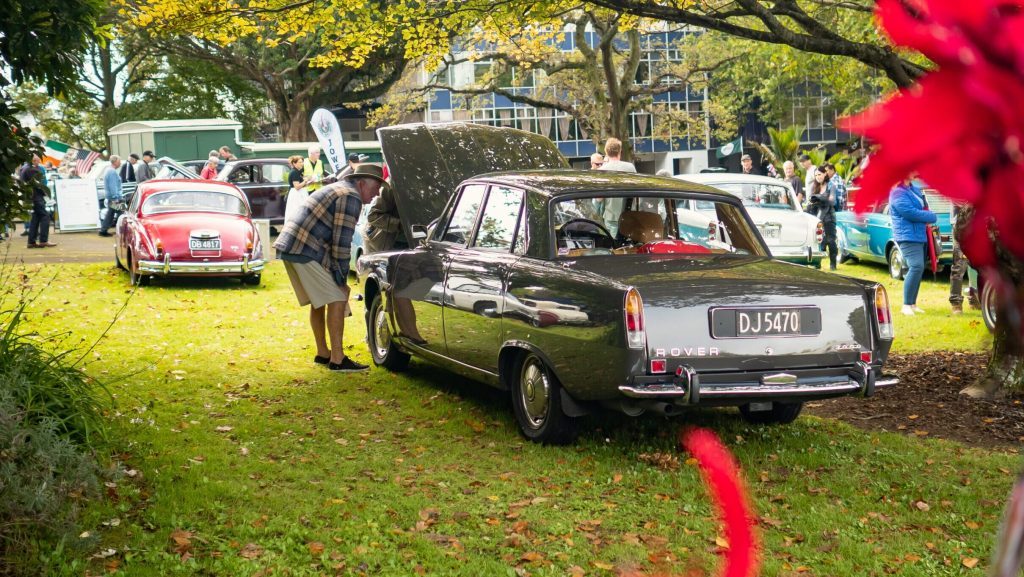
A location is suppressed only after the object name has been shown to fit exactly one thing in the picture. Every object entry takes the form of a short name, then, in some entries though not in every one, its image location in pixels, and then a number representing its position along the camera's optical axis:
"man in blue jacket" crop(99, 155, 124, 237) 27.73
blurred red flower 0.73
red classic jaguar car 17.38
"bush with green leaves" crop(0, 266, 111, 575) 4.88
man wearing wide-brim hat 10.44
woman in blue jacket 13.78
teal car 17.92
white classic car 19.78
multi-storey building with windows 71.94
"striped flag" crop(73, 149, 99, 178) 39.17
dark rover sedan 6.64
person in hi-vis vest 22.56
